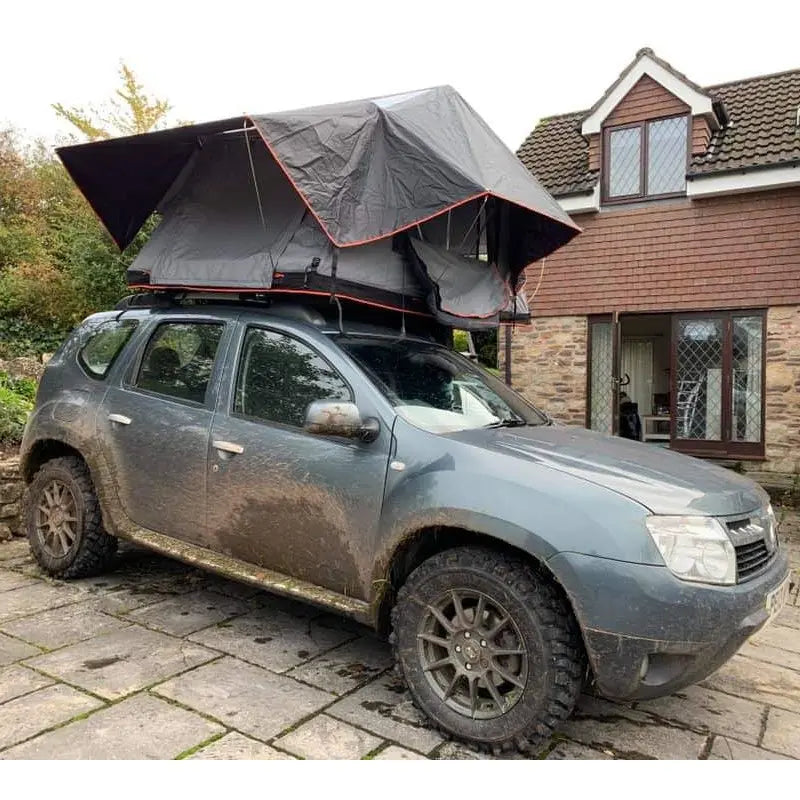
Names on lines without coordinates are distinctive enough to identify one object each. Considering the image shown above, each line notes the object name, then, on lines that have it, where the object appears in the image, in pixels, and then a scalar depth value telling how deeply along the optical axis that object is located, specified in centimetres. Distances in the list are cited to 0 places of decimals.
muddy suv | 242
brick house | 952
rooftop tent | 346
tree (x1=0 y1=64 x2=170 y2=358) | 1313
